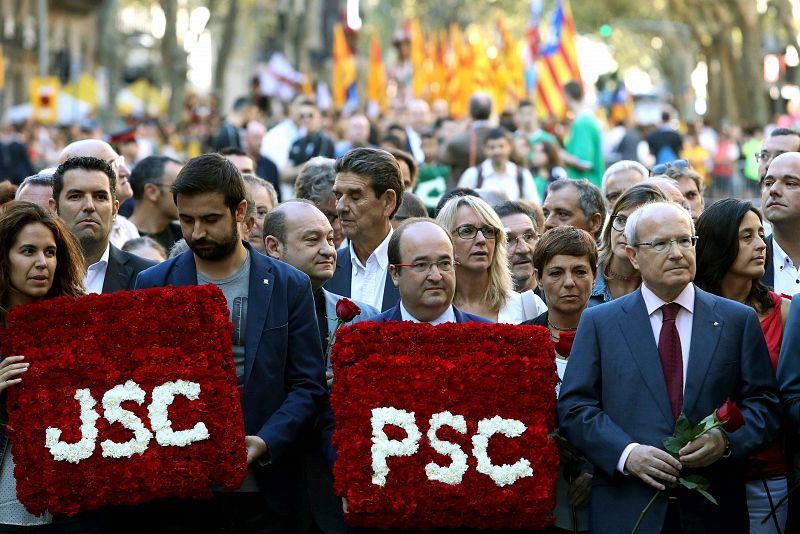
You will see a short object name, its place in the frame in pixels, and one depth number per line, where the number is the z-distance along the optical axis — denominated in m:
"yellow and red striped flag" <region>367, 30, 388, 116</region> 31.59
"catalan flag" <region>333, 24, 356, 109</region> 31.84
